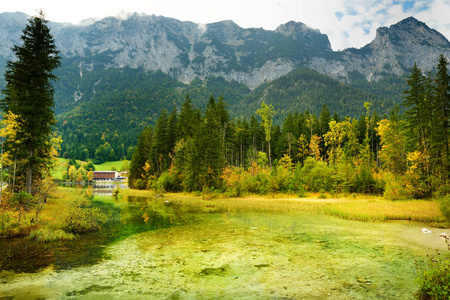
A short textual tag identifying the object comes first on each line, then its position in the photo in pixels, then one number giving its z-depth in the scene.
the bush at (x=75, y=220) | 16.89
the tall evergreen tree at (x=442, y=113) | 28.86
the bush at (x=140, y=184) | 69.94
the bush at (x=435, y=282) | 6.49
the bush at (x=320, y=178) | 45.09
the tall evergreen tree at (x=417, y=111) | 32.47
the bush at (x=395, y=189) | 32.44
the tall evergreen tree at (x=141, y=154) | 73.44
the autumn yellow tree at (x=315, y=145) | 65.88
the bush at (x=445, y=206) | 19.27
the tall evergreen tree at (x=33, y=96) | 20.98
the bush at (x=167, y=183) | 55.41
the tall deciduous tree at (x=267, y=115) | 60.36
